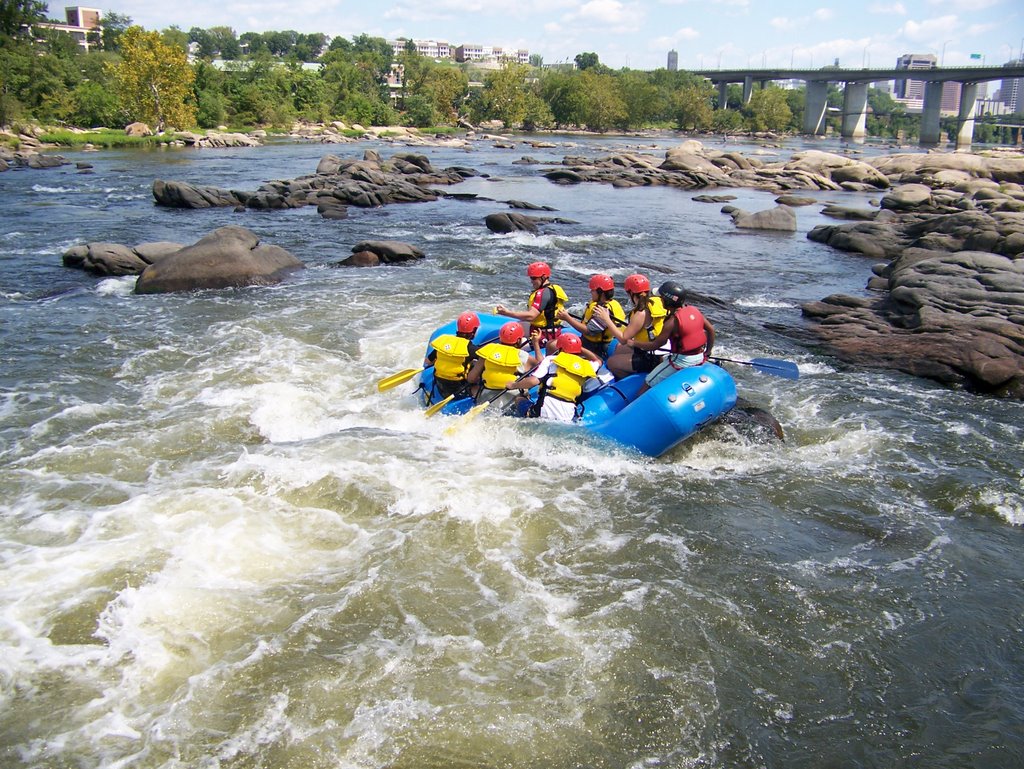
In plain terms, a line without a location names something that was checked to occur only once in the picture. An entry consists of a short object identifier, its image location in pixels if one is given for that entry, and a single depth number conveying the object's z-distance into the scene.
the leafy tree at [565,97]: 92.50
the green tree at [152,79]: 50.50
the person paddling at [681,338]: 7.95
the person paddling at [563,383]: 8.08
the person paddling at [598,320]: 8.76
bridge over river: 75.25
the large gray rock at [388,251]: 17.58
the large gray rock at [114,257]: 15.89
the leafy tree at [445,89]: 89.44
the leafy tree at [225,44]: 153.25
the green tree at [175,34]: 91.18
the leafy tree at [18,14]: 60.97
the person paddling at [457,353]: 8.34
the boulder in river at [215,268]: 14.77
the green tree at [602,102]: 92.31
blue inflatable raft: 7.53
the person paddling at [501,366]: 8.17
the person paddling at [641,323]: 8.40
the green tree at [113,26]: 96.29
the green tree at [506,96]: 89.06
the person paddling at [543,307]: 9.05
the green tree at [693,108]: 99.88
